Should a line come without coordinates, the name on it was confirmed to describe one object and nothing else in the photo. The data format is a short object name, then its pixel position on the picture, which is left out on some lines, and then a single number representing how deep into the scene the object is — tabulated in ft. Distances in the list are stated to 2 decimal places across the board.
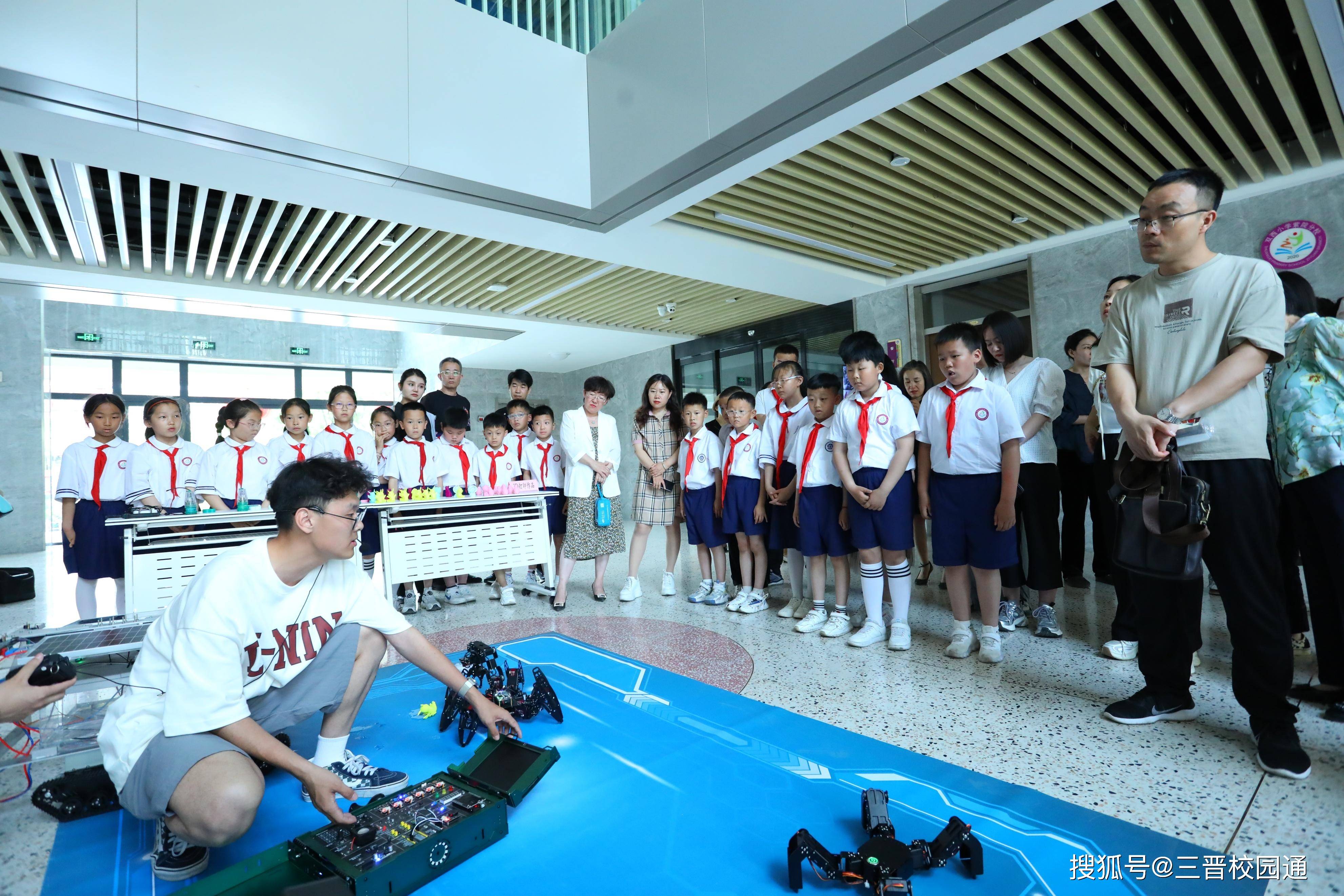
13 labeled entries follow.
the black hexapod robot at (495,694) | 6.70
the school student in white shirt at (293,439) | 14.42
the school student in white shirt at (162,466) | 12.83
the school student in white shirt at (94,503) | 12.25
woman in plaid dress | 14.42
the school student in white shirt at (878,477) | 9.94
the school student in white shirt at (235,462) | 13.38
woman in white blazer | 14.25
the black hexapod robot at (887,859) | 4.10
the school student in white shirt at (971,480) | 8.84
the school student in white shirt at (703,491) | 13.78
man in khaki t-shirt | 5.65
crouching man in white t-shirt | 4.45
